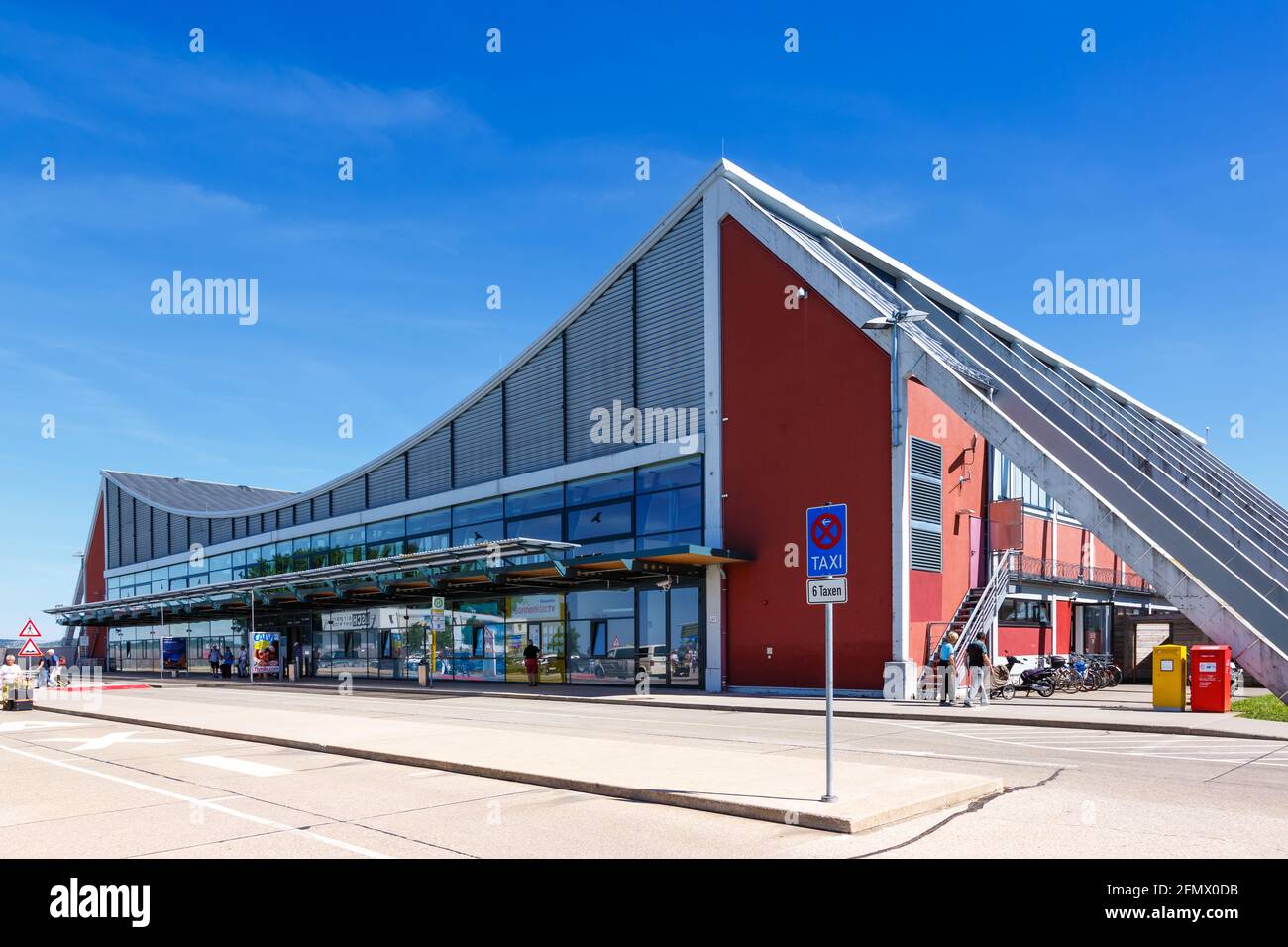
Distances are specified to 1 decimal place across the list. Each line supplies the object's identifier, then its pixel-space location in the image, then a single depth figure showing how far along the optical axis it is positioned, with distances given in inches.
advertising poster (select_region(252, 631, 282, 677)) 1958.7
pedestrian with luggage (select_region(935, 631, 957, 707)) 930.1
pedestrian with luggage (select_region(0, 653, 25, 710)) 1025.5
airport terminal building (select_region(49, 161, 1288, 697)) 1040.8
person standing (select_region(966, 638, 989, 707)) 931.3
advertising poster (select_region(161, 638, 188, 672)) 2500.0
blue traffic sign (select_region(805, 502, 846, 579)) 393.4
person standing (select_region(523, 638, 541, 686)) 1392.7
